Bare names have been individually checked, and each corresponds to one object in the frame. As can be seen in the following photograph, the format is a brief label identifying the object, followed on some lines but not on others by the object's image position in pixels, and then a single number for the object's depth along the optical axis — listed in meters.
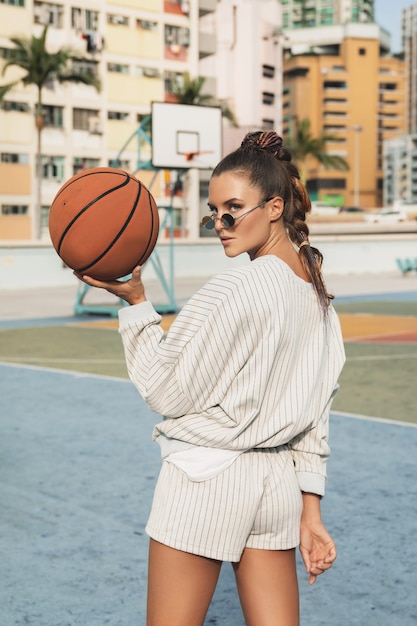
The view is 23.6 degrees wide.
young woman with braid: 2.38
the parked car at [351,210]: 107.56
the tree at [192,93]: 57.53
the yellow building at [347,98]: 142.12
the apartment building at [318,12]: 189.62
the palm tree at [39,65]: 49.94
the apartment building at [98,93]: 55.81
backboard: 19.30
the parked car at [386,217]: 85.49
